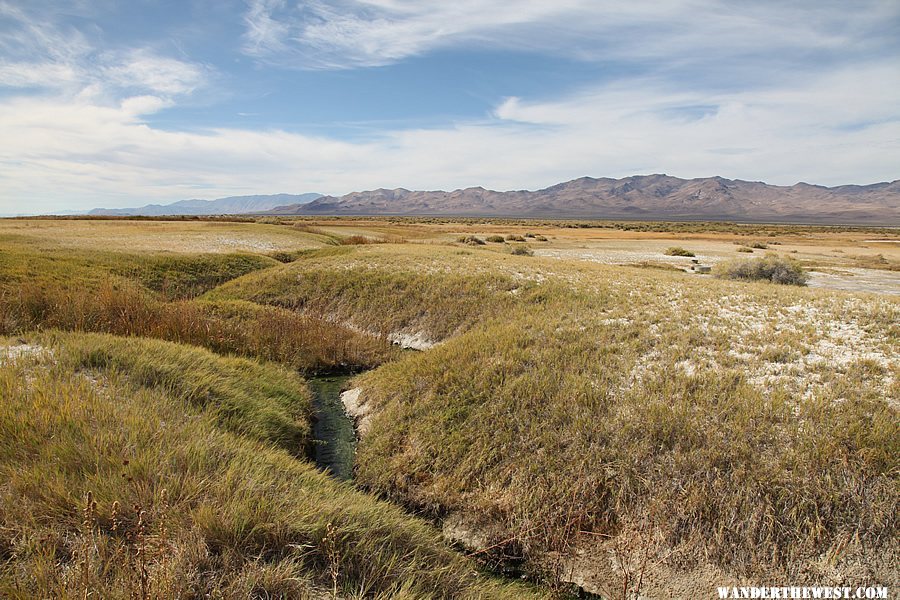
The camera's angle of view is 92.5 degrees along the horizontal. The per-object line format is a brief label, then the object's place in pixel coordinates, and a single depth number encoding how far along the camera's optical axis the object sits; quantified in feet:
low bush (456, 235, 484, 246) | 192.13
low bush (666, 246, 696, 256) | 162.09
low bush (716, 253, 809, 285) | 91.61
